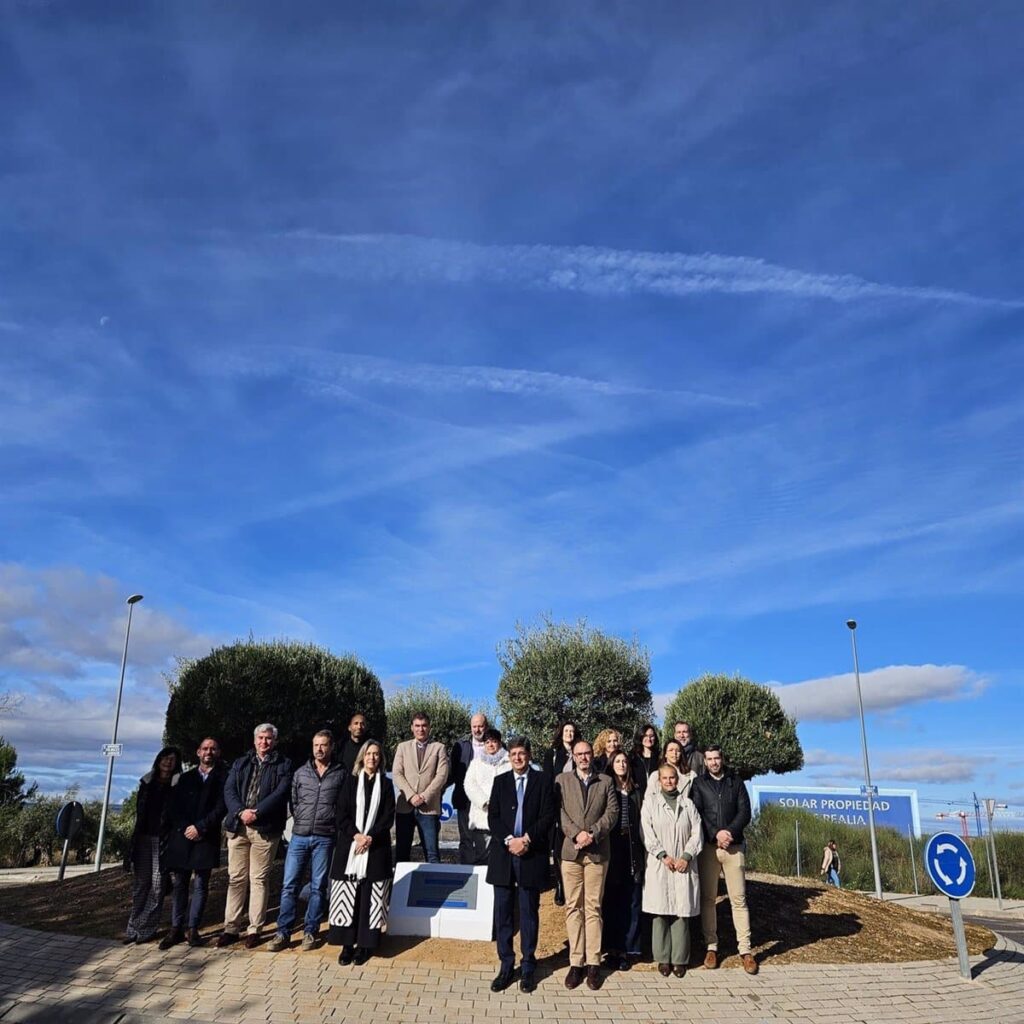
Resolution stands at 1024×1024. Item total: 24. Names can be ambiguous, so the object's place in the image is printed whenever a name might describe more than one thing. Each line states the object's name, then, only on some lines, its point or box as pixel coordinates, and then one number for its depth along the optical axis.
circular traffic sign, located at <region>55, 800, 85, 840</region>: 13.21
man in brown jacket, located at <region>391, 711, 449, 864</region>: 9.77
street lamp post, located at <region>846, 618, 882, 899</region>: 24.22
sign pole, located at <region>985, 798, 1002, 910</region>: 24.73
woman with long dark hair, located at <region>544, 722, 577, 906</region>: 9.67
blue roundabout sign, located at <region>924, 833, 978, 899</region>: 8.91
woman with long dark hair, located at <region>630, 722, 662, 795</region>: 9.23
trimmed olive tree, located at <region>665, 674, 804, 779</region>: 19.81
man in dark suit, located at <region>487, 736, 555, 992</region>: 7.61
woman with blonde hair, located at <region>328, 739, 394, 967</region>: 8.08
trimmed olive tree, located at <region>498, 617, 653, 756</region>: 18.91
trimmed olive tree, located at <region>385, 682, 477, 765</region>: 24.64
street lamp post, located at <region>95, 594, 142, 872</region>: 21.08
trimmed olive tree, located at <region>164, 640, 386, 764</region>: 14.98
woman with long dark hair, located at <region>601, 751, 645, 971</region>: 8.45
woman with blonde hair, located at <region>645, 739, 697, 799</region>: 8.50
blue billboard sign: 31.47
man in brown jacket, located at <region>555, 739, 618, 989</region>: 7.80
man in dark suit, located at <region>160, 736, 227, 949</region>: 8.70
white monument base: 8.77
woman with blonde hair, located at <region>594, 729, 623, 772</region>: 9.24
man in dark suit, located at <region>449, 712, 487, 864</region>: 10.22
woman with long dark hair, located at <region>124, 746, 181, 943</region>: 8.75
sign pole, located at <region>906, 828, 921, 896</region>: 27.16
